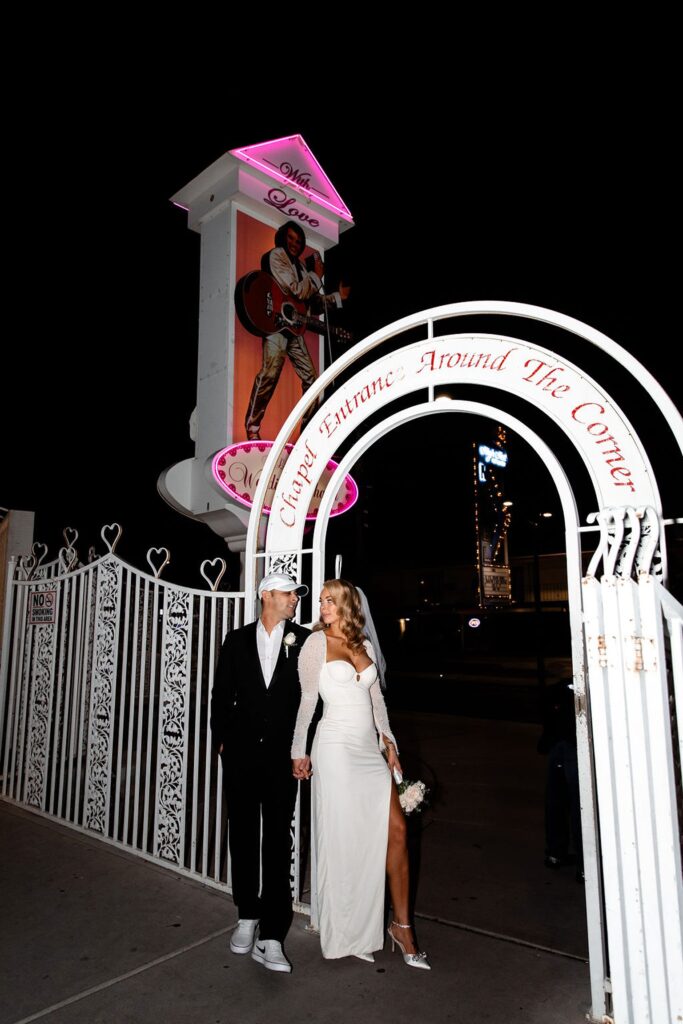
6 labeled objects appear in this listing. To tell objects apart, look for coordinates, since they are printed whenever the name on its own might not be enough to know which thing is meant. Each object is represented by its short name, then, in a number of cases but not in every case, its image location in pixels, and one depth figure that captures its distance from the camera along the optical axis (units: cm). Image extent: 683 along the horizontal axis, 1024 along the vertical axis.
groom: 414
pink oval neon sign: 677
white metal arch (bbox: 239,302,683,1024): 280
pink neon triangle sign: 898
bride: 396
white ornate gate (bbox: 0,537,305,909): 546
